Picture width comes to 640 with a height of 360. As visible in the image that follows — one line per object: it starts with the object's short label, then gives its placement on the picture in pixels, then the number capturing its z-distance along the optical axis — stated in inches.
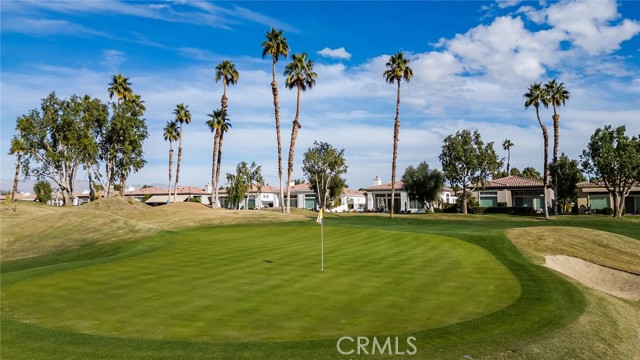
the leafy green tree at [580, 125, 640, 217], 2397.9
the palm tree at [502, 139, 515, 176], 5477.4
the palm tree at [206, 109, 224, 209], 2733.8
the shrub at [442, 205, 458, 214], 3195.6
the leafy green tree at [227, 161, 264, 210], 3565.5
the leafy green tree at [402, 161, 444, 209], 3127.5
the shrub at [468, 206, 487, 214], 3026.8
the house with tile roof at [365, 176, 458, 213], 3673.7
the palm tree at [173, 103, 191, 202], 3233.3
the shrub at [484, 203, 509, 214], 2959.6
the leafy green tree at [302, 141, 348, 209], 3021.7
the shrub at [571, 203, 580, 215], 2935.5
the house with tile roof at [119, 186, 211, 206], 4415.4
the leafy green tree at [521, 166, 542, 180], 4758.9
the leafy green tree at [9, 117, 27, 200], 2620.6
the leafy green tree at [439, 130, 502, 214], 2871.6
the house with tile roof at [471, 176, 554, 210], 3107.8
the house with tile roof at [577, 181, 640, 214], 3053.6
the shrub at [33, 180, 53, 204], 4269.2
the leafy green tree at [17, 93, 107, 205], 2716.5
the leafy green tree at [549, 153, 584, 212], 2731.3
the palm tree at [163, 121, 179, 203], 3425.2
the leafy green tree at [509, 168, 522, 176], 5657.0
